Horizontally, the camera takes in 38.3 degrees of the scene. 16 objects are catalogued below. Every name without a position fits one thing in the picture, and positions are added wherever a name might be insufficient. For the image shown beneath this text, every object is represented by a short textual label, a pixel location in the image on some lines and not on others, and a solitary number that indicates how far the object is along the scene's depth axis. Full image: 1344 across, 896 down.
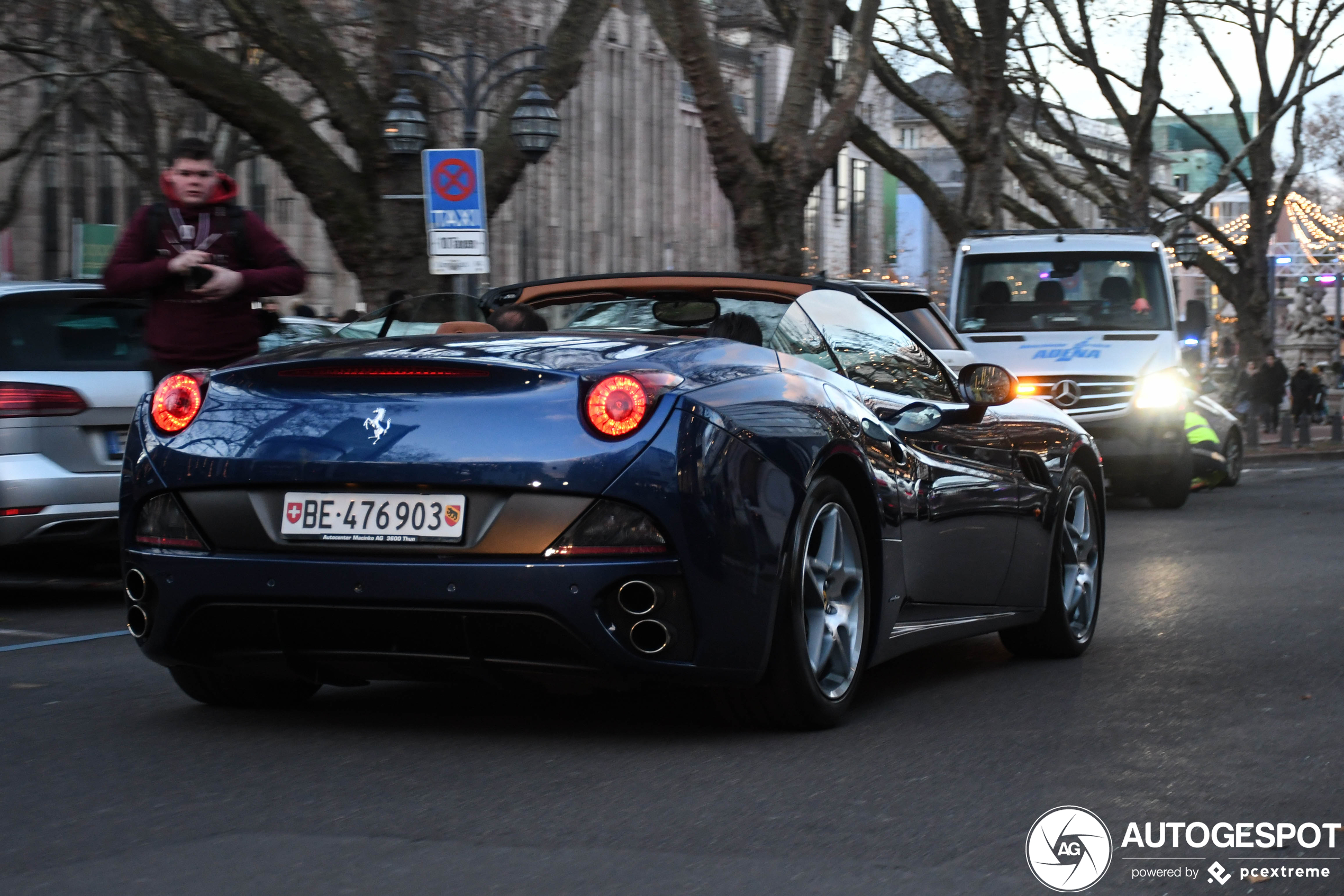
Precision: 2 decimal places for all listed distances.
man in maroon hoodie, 7.26
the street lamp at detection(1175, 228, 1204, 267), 37.56
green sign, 35.66
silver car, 8.66
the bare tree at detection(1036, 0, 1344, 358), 34.50
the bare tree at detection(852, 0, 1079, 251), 27.92
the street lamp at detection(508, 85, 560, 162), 18.39
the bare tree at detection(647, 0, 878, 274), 19.66
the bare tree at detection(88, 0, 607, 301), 16.75
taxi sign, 16.42
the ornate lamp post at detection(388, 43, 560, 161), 18.38
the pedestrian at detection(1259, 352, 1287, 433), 37.12
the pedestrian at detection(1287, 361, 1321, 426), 42.22
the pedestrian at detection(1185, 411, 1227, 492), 19.44
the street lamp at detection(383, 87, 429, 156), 17.41
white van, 16.80
